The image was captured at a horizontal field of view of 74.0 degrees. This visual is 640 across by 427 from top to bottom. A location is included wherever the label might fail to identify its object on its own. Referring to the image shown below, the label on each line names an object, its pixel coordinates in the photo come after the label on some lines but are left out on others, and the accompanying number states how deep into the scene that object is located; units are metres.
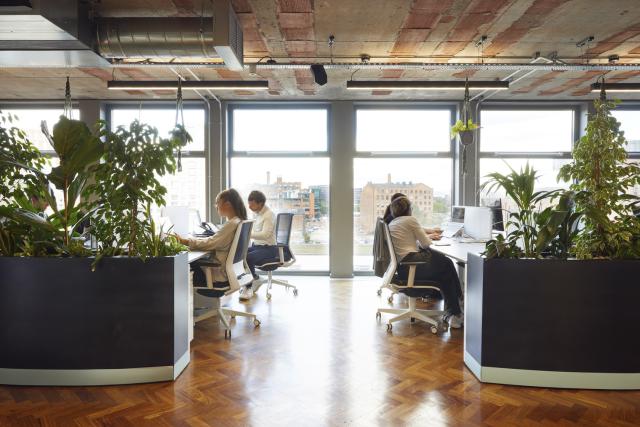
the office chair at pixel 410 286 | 3.74
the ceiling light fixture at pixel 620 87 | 5.05
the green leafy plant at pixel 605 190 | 2.72
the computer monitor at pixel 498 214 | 4.92
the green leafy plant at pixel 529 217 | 2.78
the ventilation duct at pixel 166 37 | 3.65
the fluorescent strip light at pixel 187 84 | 4.86
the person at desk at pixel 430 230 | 4.57
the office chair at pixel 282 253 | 5.32
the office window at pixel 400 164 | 7.02
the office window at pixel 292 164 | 7.03
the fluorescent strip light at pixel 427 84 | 4.81
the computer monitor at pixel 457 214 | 5.48
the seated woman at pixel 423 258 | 3.78
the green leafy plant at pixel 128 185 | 2.69
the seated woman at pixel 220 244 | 3.60
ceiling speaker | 4.79
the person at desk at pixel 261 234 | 5.27
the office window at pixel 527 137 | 6.96
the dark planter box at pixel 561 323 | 2.64
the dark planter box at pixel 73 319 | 2.67
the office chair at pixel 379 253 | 3.88
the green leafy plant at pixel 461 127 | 4.83
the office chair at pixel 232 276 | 3.59
